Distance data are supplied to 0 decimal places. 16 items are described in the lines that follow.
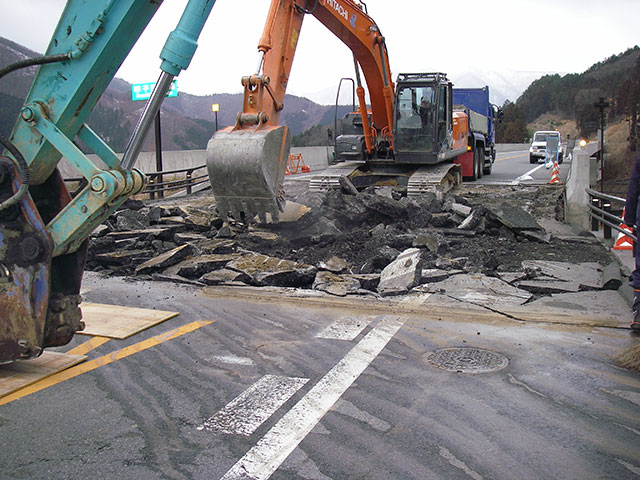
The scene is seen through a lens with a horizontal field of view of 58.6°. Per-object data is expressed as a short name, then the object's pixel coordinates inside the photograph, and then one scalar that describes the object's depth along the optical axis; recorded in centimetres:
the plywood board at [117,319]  599
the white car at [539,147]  4014
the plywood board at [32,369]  451
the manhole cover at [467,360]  508
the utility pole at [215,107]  3055
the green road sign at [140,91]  3078
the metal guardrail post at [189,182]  2181
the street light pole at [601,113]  3454
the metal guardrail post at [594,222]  1295
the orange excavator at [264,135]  784
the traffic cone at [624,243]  930
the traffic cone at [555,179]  2164
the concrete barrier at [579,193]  1499
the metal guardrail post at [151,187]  2091
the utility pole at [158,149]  2498
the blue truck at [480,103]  2781
